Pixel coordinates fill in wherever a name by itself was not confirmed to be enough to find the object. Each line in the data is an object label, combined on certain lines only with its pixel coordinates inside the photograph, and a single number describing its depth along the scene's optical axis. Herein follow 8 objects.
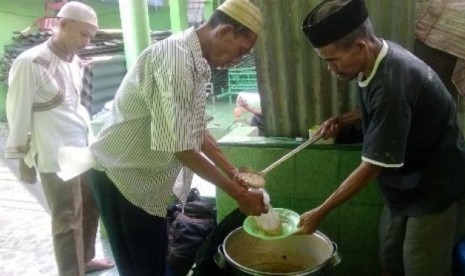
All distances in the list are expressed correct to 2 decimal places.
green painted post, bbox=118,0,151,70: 4.03
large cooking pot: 2.46
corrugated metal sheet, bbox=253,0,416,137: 2.46
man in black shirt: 1.82
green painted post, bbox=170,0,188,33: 7.93
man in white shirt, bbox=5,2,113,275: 2.92
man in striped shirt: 1.90
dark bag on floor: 2.85
